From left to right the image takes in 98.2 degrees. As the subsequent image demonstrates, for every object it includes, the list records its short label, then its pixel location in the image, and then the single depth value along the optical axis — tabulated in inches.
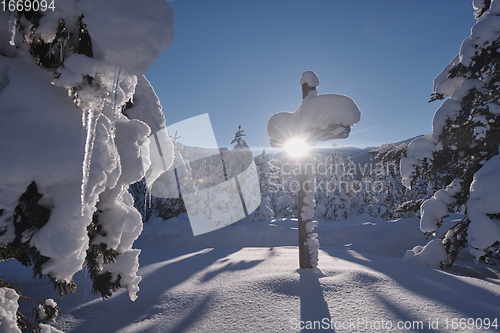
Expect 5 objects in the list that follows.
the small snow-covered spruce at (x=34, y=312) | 53.9
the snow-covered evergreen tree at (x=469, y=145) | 155.3
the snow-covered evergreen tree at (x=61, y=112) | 47.6
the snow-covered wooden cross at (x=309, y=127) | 156.4
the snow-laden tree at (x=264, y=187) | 648.4
